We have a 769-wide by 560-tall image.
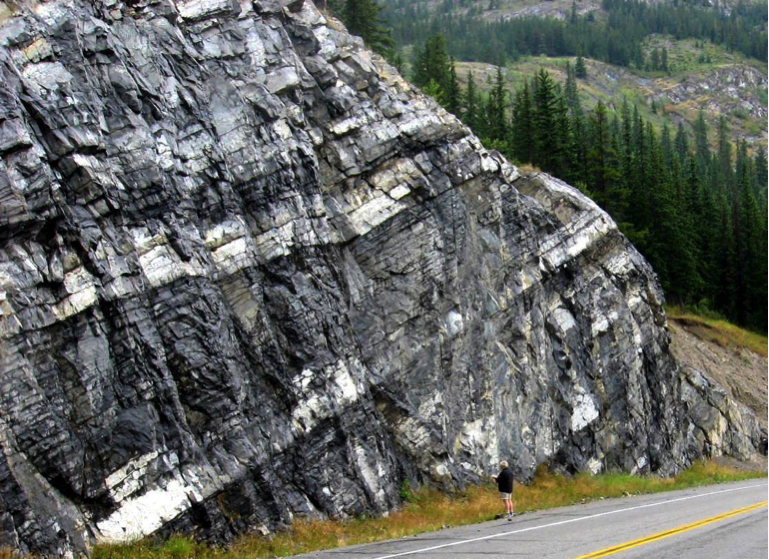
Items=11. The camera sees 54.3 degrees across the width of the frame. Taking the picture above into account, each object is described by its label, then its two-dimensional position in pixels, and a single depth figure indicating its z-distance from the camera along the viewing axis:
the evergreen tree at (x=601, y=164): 47.28
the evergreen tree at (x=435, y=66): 56.78
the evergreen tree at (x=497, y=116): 56.09
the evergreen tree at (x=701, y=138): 134.20
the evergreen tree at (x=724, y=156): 109.38
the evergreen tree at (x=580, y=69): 162.00
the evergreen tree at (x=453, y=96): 54.09
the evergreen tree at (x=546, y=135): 46.84
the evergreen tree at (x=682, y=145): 125.94
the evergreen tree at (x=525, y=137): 48.78
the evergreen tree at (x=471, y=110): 54.31
